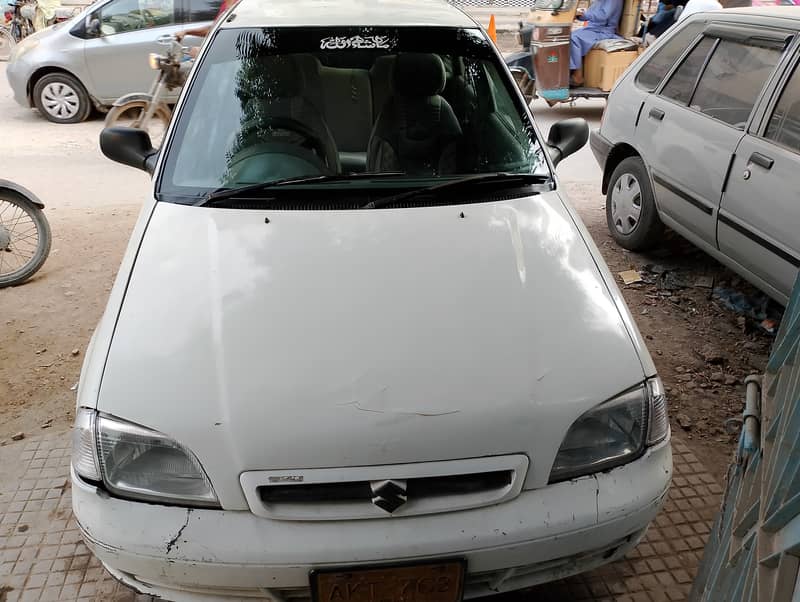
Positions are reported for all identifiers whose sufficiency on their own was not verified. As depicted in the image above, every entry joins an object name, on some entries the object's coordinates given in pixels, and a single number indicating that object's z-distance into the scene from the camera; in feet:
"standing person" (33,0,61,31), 42.16
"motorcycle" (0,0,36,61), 42.56
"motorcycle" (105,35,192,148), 20.30
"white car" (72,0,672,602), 5.31
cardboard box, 29.07
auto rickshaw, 29.05
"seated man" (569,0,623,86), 29.71
